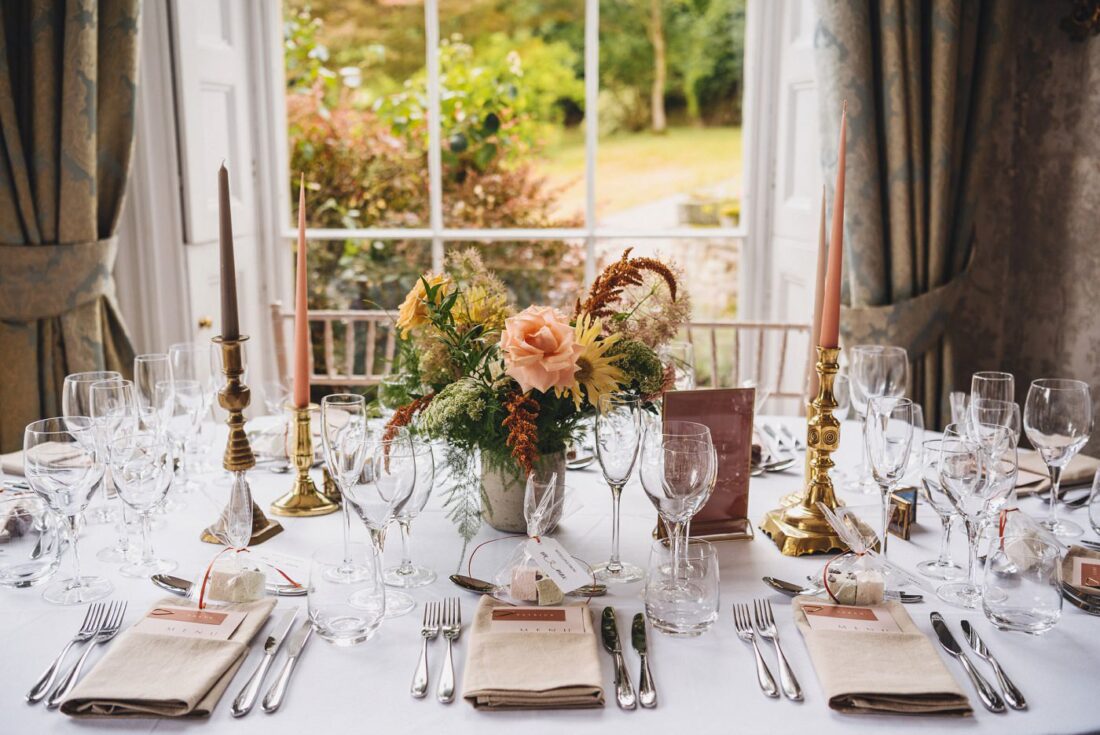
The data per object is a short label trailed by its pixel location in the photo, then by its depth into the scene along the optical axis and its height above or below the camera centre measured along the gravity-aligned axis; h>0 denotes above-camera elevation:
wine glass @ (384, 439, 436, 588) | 1.28 -0.37
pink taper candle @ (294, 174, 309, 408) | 1.54 -0.19
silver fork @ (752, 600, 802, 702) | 1.08 -0.48
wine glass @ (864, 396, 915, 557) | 1.34 -0.29
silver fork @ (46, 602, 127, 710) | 1.05 -0.48
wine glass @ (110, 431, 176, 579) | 1.34 -0.34
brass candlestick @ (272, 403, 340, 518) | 1.59 -0.43
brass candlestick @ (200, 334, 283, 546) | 1.45 -0.29
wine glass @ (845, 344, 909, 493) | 1.81 -0.26
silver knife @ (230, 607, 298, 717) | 1.04 -0.48
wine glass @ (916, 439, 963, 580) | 1.34 -0.38
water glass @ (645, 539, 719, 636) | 1.20 -0.44
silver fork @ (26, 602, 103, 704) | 1.06 -0.48
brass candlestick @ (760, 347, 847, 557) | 1.45 -0.40
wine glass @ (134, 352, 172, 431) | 1.76 -0.26
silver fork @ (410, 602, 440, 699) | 1.08 -0.48
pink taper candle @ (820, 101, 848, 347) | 1.41 -0.08
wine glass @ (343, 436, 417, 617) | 1.25 -0.32
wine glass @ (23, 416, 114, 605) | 1.27 -0.32
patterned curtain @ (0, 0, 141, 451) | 2.49 +0.11
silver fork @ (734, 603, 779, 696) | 1.08 -0.48
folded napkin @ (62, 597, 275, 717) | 1.02 -0.47
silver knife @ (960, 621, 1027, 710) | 1.05 -0.48
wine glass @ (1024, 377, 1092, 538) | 1.54 -0.31
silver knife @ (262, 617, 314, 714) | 1.05 -0.48
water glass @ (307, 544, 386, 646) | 1.19 -0.45
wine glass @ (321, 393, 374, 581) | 1.27 -0.28
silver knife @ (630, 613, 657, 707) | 1.06 -0.48
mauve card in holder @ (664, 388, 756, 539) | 1.46 -0.33
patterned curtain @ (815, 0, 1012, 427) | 2.69 +0.21
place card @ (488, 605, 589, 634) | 1.17 -0.46
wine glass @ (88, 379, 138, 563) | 1.50 -0.28
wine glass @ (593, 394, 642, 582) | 1.32 -0.28
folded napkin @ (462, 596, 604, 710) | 1.05 -0.47
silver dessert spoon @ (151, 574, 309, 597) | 1.30 -0.47
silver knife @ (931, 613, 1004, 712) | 1.05 -0.49
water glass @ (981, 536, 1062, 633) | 1.21 -0.43
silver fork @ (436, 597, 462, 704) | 1.07 -0.48
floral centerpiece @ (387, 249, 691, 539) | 1.31 -0.19
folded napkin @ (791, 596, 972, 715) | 1.04 -0.48
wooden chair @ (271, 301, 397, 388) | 2.49 -0.30
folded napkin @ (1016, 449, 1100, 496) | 1.70 -0.42
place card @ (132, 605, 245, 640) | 1.16 -0.46
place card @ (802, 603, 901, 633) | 1.19 -0.47
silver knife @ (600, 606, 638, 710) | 1.06 -0.48
